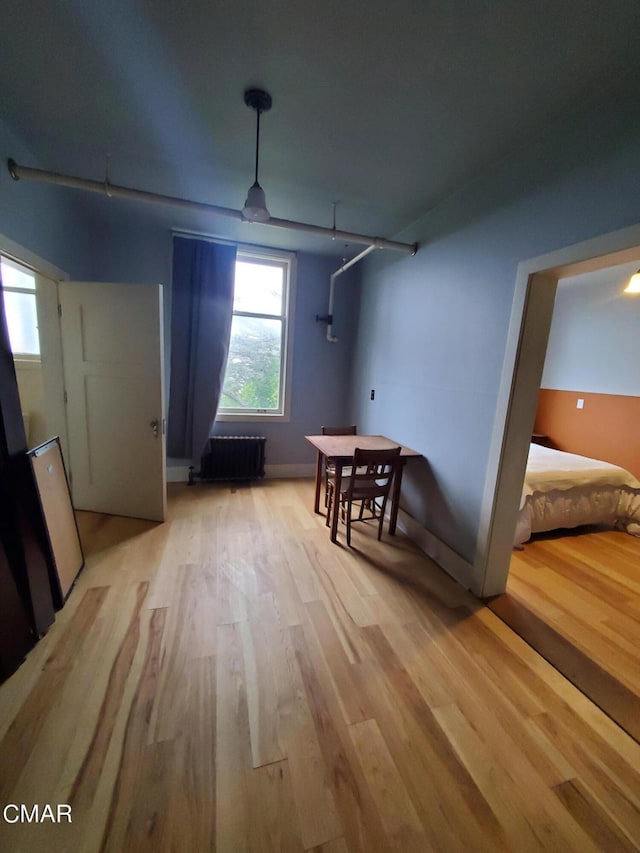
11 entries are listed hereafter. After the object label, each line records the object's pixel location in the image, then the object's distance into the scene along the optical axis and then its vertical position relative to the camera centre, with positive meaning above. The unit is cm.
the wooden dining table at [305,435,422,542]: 264 -66
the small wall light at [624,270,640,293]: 299 +99
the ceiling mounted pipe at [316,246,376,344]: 382 +64
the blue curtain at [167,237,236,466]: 348 +29
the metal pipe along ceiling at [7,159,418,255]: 196 +106
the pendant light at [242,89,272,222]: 166 +91
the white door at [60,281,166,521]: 267 -33
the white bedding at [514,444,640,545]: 286 -100
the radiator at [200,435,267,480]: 384 -110
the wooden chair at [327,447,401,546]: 250 -81
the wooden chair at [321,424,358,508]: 348 -63
